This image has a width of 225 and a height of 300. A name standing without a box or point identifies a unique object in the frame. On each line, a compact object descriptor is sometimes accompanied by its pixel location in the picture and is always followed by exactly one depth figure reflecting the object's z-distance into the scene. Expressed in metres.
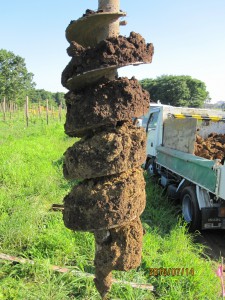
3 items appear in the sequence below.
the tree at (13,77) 51.62
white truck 4.76
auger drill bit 1.55
